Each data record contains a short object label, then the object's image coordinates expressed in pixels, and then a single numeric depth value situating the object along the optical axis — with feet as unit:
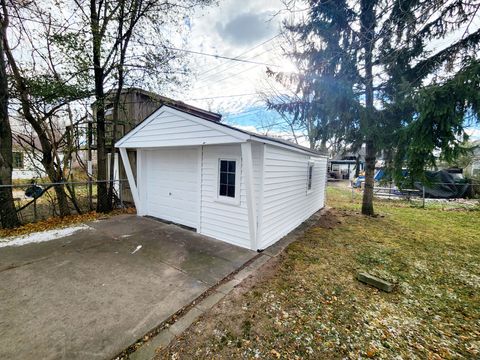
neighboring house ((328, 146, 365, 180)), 86.17
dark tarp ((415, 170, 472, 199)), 38.29
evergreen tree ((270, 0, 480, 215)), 13.03
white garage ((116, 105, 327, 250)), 13.42
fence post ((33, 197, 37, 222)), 18.71
